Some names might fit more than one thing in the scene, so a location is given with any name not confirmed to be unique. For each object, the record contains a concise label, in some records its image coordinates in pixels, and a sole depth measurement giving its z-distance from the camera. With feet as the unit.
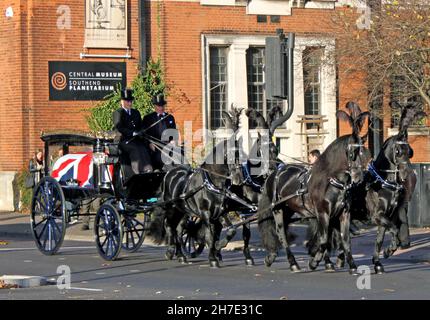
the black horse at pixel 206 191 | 58.44
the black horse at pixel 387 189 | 56.13
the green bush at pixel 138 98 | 102.42
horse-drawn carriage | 62.44
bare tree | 84.07
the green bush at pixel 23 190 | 102.78
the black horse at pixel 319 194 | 53.21
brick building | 102.17
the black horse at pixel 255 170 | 59.41
